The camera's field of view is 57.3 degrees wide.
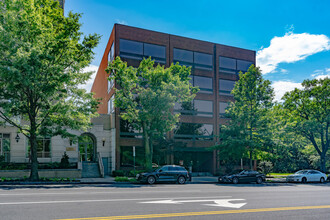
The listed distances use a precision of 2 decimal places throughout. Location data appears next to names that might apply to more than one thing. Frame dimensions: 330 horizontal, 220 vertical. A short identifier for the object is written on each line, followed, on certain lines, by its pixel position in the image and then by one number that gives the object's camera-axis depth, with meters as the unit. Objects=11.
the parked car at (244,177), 25.11
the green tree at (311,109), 35.50
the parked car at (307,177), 28.28
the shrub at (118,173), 29.80
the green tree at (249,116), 29.67
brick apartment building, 33.06
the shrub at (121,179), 23.38
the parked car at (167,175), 22.44
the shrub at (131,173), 30.25
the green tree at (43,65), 18.97
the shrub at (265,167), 36.07
